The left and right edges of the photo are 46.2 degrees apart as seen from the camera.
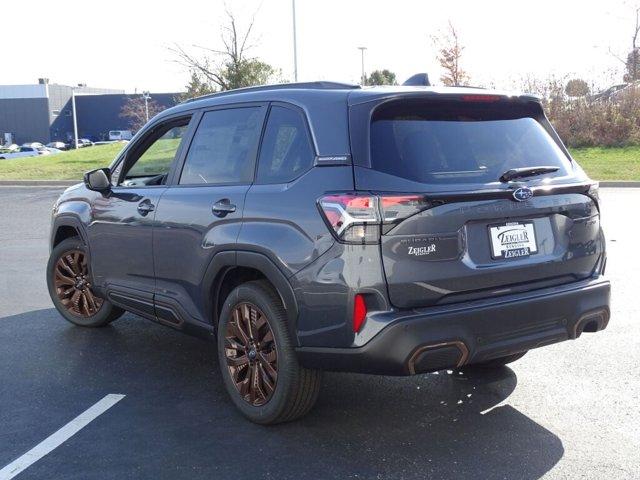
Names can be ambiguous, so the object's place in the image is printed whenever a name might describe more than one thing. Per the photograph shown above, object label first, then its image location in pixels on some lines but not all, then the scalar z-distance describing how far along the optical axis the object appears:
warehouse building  89.94
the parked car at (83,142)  77.94
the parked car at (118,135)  79.62
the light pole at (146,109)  46.04
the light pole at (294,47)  27.67
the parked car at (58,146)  74.31
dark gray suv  3.52
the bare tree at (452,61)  29.89
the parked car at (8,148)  73.84
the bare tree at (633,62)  27.70
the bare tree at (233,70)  26.50
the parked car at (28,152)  54.33
